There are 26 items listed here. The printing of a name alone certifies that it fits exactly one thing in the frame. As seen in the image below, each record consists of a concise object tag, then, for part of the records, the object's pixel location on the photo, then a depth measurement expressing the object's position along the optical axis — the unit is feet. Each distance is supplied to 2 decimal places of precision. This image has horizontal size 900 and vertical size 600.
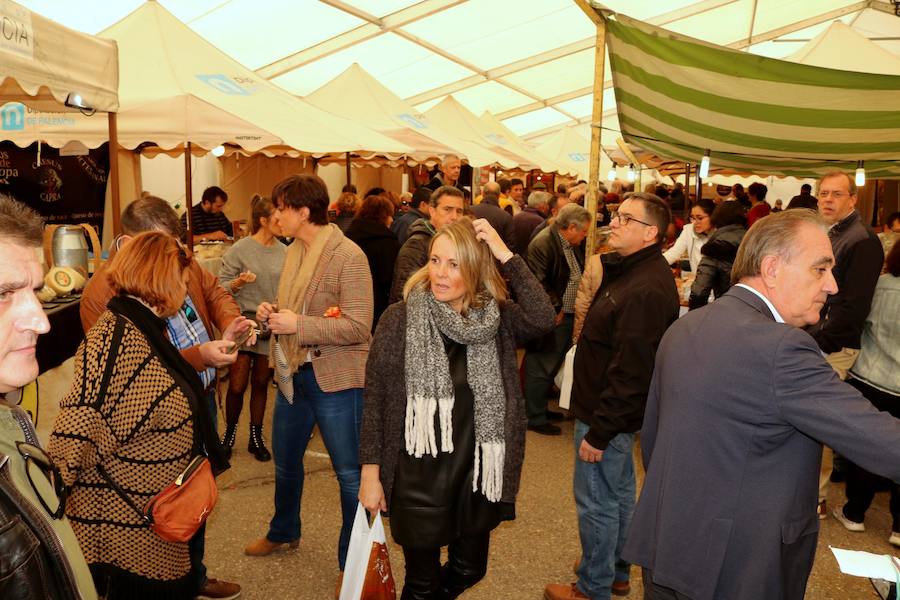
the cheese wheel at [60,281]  12.62
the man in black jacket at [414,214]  20.04
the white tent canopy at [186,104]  18.22
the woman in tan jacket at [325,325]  10.64
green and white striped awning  14.80
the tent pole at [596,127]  14.84
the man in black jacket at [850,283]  13.29
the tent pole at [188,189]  21.16
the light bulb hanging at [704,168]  19.48
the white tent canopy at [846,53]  24.04
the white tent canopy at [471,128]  41.96
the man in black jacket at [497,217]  21.61
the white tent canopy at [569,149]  53.93
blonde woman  8.24
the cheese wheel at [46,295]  12.08
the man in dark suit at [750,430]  5.91
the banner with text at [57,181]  29.17
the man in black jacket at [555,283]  19.75
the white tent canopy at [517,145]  45.75
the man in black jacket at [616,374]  9.68
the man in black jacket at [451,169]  25.51
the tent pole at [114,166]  14.29
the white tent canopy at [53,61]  9.73
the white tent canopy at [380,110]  31.50
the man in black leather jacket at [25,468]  3.78
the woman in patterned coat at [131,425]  7.48
